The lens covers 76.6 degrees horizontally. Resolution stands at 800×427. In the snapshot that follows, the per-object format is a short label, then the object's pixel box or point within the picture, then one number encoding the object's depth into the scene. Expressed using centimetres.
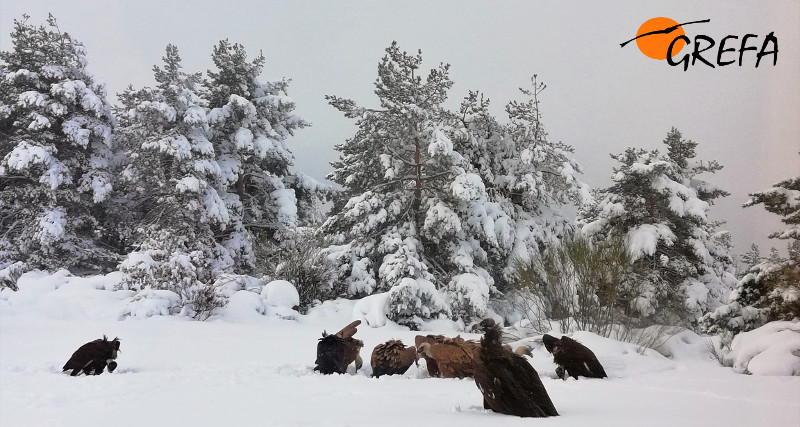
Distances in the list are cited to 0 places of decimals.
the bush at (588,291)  888
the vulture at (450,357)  552
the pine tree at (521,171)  1756
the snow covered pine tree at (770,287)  782
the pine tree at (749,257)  3158
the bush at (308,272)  1473
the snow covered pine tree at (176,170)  1878
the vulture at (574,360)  561
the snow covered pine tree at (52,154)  1962
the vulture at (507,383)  305
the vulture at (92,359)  561
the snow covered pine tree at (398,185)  1572
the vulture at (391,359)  595
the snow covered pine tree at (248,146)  2103
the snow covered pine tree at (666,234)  1414
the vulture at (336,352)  588
